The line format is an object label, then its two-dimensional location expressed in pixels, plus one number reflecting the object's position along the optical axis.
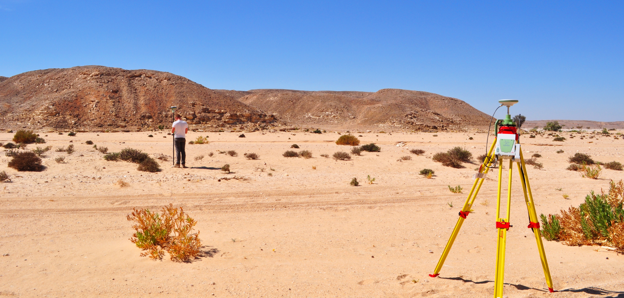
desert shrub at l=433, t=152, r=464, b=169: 15.74
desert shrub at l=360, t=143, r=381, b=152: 21.02
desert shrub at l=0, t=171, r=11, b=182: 10.25
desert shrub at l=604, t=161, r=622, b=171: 15.96
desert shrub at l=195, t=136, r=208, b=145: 26.21
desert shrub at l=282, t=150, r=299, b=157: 17.90
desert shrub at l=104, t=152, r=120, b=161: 14.39
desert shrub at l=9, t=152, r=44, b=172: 11.95
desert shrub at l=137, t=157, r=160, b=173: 12.76
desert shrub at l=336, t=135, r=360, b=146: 27.41
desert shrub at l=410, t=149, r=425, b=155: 20.11
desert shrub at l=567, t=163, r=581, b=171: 15.29
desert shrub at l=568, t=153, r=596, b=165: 18.06
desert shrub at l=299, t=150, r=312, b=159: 17.71
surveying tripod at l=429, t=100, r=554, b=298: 3.49
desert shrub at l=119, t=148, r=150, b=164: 14.37
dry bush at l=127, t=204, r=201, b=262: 5.13
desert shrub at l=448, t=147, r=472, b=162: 16.50
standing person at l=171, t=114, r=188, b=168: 13.66
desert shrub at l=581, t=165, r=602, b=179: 13.29
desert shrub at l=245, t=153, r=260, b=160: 17.02
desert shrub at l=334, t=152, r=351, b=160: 17.16
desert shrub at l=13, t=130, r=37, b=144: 23.23
